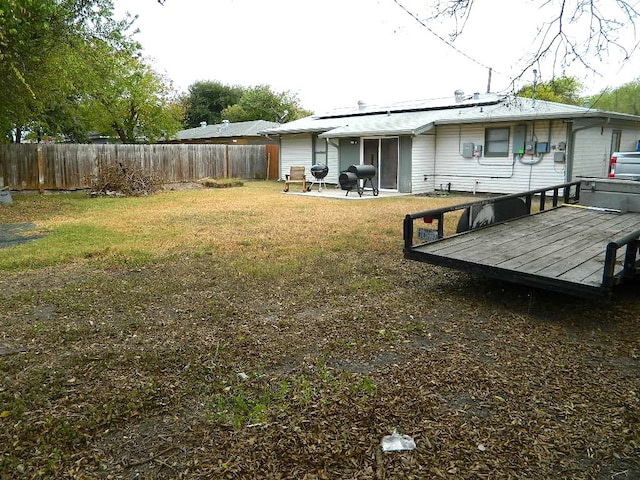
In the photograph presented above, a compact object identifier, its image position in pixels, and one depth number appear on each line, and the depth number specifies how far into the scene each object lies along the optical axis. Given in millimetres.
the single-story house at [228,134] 31219
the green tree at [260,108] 44000
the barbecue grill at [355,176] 14500
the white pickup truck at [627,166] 12383
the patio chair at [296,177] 16938
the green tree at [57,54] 8727
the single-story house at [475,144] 13648
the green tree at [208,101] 46394
